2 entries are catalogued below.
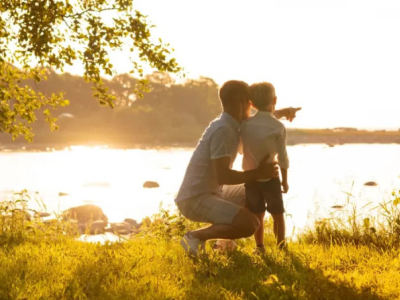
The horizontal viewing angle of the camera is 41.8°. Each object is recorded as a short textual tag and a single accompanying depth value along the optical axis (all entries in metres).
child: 5.52
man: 5.32
